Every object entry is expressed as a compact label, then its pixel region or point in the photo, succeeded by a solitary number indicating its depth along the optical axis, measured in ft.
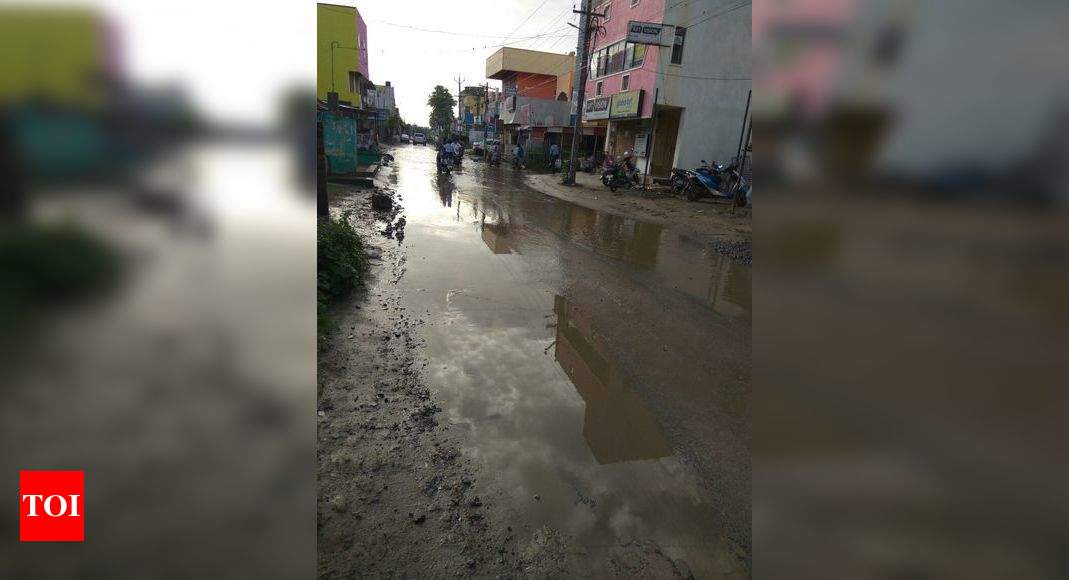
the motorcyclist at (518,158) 97.96
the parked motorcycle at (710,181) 50.01
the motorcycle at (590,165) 87.66
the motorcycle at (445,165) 69.56
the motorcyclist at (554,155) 96.32
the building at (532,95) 116.98
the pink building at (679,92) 65.26
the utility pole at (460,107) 204.78
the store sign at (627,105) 70.54
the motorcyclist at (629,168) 62.95
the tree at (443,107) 267.59
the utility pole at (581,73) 66.64
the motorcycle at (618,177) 59.47
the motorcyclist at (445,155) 69.72
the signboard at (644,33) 59.00
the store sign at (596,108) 80.33
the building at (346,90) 48.55
